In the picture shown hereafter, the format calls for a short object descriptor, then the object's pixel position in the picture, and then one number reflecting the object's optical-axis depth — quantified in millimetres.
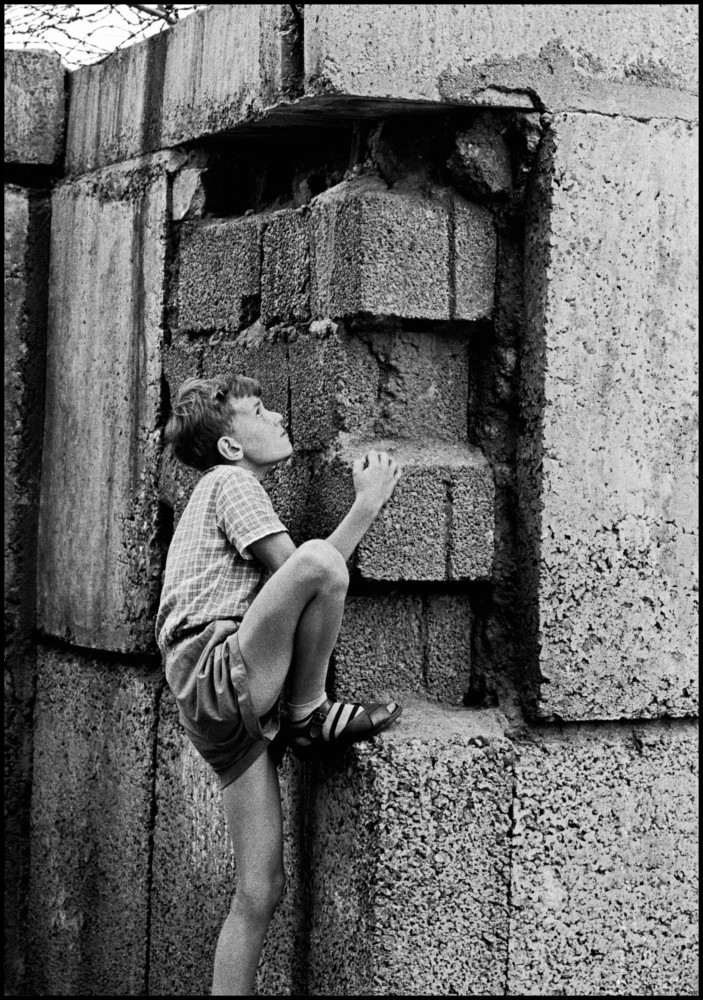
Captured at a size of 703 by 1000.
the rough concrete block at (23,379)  5516
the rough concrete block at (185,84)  4227
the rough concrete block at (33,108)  5488
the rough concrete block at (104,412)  4902
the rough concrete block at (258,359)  4277
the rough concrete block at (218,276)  4438
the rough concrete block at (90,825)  4949
